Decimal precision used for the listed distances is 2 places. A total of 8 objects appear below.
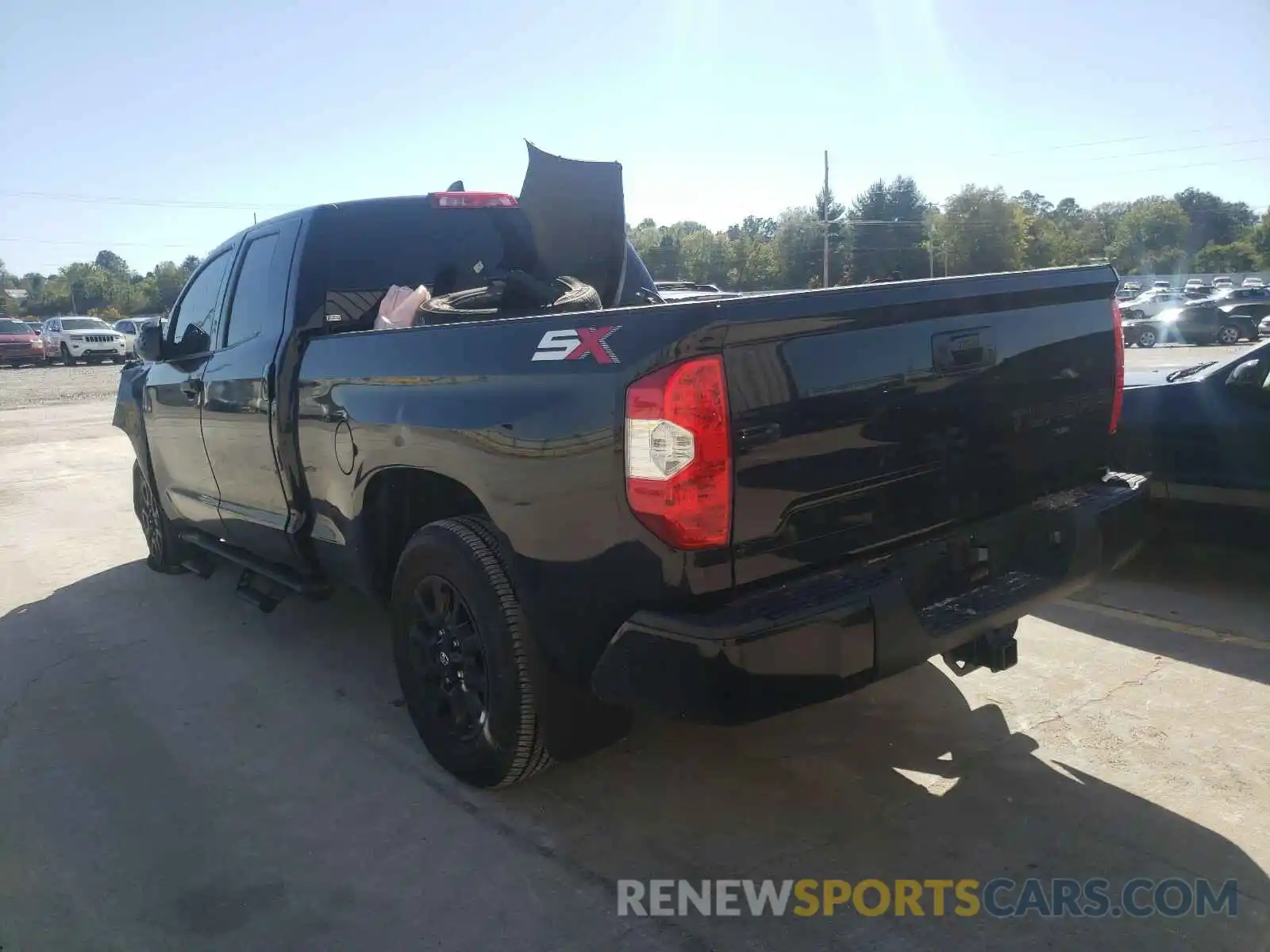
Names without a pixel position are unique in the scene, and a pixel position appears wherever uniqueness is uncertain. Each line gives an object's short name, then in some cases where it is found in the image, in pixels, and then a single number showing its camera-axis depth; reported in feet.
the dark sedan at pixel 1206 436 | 16.28
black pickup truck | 8.08
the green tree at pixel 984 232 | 238.07
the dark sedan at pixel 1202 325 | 89.35
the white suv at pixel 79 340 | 107.86
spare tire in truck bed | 12.86
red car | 105.91
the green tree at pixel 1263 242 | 291.99
